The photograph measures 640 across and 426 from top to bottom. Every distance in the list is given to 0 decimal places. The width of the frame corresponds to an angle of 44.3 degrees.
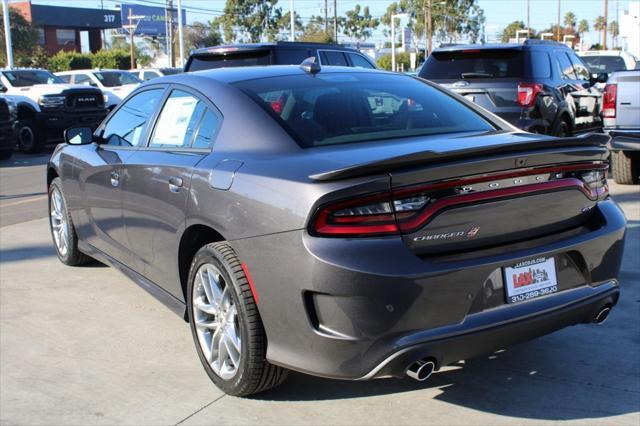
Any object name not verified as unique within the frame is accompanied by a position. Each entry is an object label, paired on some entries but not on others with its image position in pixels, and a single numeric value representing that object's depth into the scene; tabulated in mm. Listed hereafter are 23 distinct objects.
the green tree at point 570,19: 136750
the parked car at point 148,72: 28516
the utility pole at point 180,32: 49925
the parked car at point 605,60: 20734
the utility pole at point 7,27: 30872
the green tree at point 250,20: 88938
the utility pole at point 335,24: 76562
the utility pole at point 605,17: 73062
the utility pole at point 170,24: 58375
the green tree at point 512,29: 111919
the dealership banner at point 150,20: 87831
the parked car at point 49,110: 17906
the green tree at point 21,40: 50000
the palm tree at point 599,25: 117688
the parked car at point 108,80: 23069
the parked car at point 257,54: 10984
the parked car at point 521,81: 10078
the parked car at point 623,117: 9805
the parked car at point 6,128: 15443
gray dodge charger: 3266
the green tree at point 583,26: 137875
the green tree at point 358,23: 102688
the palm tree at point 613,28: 127762
